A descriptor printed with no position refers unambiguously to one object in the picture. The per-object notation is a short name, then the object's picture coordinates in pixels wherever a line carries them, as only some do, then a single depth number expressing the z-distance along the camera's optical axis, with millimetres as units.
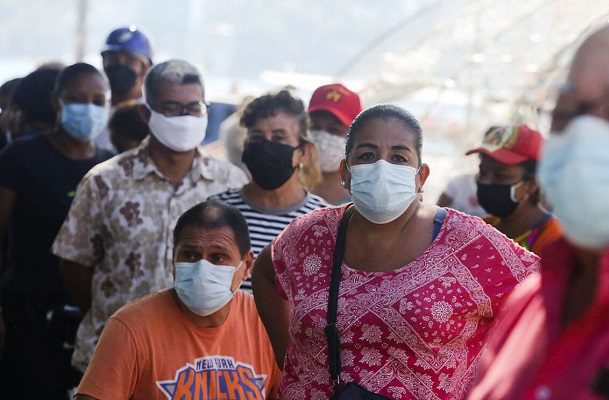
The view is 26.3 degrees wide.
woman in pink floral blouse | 3969
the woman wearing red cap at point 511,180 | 5992
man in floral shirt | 5898
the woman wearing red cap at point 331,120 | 6684
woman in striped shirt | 5613
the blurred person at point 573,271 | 2322
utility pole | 28862
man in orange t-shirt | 4594
